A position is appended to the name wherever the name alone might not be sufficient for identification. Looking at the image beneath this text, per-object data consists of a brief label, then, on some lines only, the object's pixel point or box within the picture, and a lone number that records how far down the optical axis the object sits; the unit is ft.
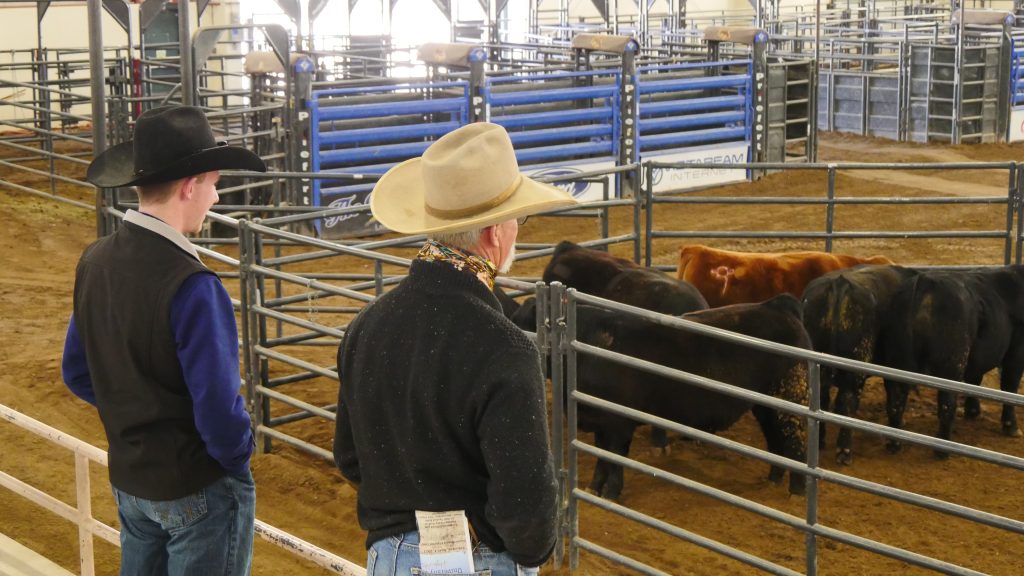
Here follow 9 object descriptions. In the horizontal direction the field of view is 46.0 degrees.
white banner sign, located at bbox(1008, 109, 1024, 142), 67.31
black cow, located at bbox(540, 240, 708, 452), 23.97
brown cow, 27.12
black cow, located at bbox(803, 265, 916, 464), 23.41
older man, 7.99
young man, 10.11
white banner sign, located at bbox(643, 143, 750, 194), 53.01
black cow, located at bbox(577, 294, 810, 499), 20.01
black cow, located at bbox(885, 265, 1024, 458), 23.43
